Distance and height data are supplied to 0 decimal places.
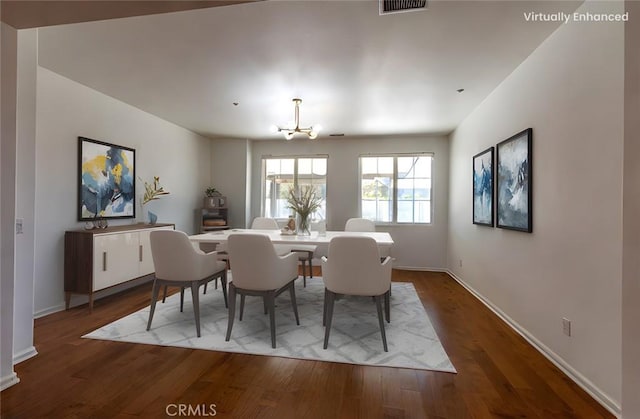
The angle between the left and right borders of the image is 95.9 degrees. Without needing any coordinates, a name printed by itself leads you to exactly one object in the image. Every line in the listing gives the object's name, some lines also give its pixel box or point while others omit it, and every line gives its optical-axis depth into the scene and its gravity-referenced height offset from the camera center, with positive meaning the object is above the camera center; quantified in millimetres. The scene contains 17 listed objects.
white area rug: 2209 -1104
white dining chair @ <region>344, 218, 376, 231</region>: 4117 -213
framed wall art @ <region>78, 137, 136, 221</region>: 3285 +350
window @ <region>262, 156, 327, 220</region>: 5762 +623
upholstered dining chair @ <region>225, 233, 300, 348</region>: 2336 -501
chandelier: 3469 +979
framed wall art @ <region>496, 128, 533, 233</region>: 2467 +272
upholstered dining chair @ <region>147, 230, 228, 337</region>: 2506 -478
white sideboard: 2994 -553
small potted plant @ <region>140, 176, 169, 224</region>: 4020 +242
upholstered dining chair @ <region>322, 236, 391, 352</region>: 2240 -488
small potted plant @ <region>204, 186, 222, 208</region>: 5422 +213
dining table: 2846 -299
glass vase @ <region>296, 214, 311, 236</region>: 3346 -166
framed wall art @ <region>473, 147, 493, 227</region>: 3250 +279
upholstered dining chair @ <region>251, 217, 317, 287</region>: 4006 -552
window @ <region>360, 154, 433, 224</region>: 5449 +428
